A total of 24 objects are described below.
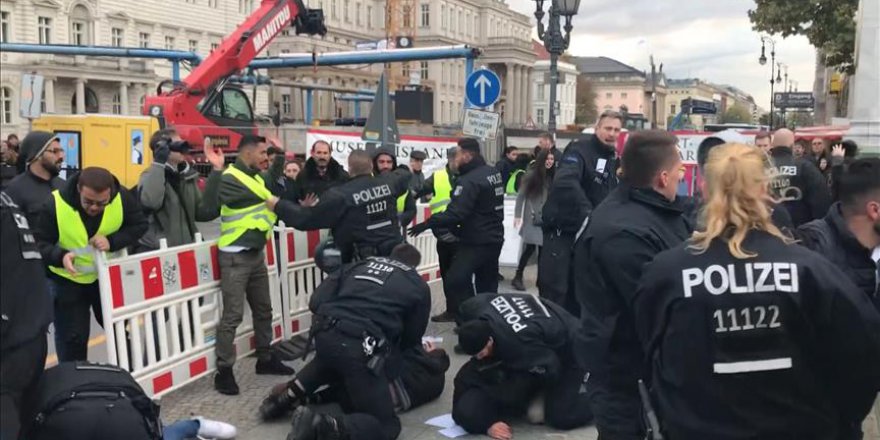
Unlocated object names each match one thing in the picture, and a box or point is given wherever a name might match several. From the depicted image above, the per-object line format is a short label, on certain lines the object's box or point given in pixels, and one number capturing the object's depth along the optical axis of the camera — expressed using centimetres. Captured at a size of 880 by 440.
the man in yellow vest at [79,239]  530
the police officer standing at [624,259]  295
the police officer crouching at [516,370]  521
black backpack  334
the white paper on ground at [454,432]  531
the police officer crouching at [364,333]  479
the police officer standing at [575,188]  623
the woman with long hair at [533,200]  1003
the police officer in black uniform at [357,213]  621
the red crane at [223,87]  1819
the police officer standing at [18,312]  272
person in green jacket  657
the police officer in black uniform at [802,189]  684
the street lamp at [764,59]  4822
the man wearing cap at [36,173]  556
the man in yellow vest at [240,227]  622
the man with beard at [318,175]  778
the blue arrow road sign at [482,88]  1175
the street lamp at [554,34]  1290
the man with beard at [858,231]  332
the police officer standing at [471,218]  743
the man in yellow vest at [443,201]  791
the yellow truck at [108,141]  1784
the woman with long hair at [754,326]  235
